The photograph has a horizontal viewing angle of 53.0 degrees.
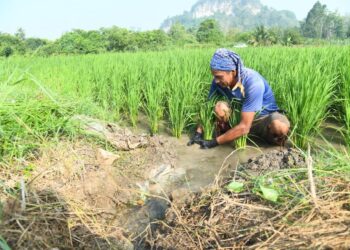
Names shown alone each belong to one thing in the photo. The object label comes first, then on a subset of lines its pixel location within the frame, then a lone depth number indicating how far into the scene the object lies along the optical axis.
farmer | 3.08
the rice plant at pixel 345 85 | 3.09
